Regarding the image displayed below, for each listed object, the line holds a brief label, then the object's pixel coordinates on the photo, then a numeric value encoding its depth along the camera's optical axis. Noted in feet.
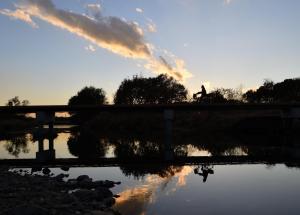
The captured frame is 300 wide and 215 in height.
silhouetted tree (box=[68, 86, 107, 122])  263.17
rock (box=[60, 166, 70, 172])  54.10
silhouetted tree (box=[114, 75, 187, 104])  248.91
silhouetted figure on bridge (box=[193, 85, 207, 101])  134.74
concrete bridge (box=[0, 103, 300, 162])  113.18
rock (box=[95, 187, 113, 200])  31.62
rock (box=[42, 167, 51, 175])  49.78
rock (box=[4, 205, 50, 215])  22.90
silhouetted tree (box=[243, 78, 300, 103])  231.62
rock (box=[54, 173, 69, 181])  41.81
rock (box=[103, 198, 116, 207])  30.30
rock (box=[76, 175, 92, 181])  40.29
